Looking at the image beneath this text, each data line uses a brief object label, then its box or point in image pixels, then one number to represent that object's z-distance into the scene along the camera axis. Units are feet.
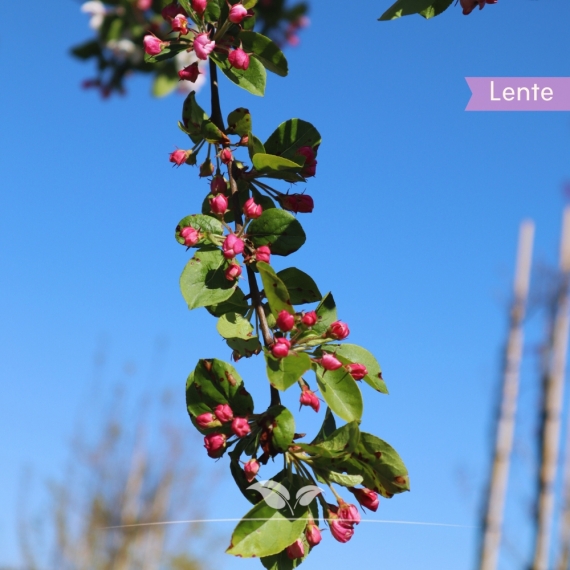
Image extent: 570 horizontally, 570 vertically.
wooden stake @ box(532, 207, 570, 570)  17.69
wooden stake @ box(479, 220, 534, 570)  18.12
